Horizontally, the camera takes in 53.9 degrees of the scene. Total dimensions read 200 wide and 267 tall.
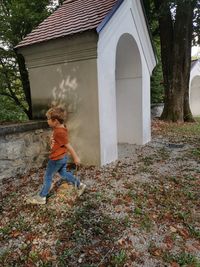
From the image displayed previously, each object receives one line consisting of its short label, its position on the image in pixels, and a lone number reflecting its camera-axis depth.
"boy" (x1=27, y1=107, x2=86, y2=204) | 2.82
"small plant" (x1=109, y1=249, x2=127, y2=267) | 2.01
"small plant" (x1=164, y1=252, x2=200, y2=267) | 2.04
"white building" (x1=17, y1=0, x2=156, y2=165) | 3.98
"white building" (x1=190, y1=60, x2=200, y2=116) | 17.75
